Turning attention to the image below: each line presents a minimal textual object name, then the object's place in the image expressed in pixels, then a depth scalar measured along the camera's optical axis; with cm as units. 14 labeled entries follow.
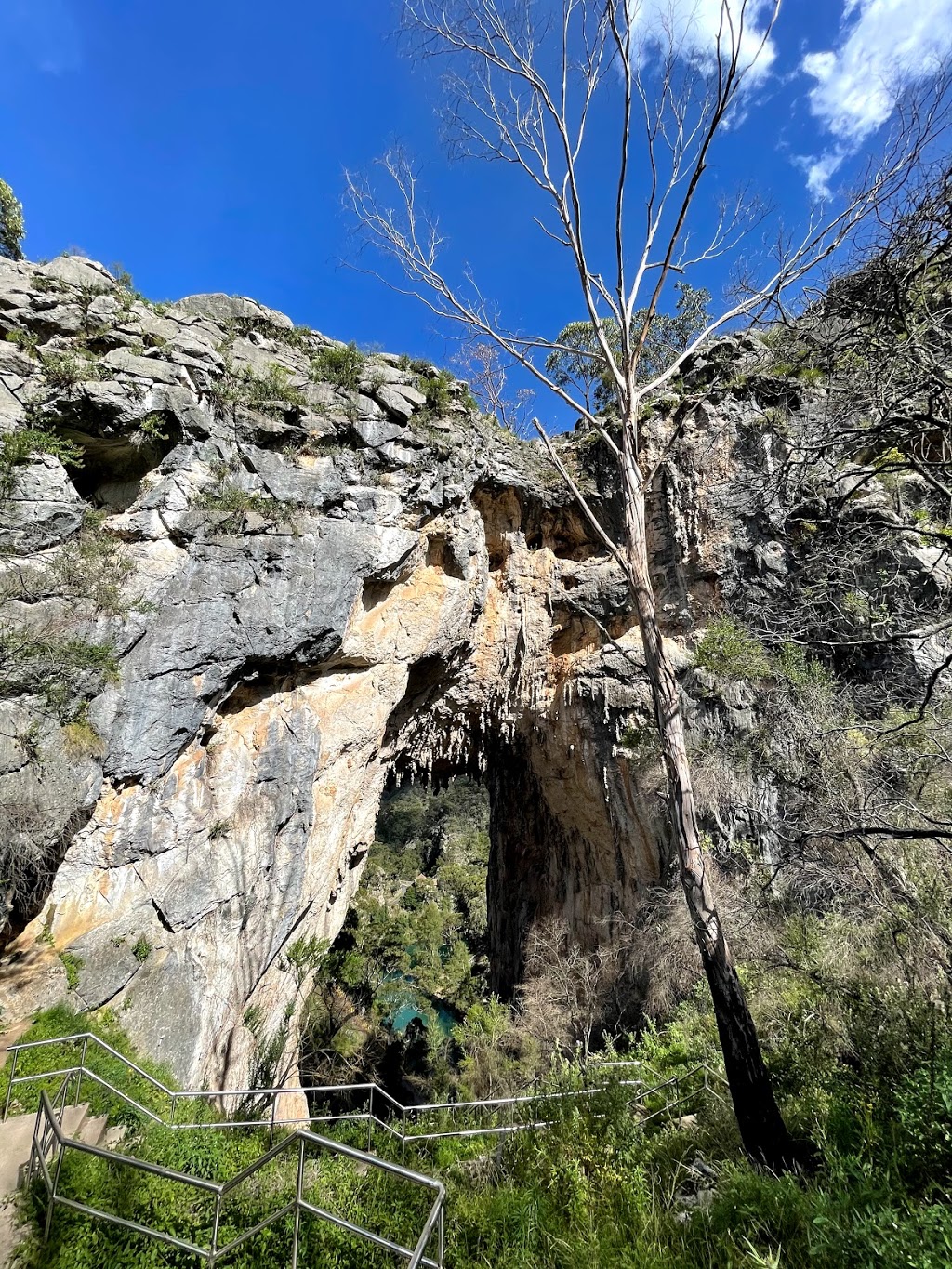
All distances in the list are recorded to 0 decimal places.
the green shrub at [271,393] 1109
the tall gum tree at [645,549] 368
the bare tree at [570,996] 1185
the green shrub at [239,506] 963
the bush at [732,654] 1212
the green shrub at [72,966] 642
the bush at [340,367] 1244
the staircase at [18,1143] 340
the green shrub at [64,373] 893
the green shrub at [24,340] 925
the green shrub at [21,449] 803
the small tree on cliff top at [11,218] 1548
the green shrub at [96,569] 795
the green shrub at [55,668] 705
